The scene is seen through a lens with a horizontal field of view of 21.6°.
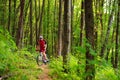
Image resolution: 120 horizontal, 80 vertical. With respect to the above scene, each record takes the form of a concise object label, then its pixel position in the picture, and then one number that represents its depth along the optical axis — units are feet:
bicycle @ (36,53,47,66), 62.59
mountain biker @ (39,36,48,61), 61.26
